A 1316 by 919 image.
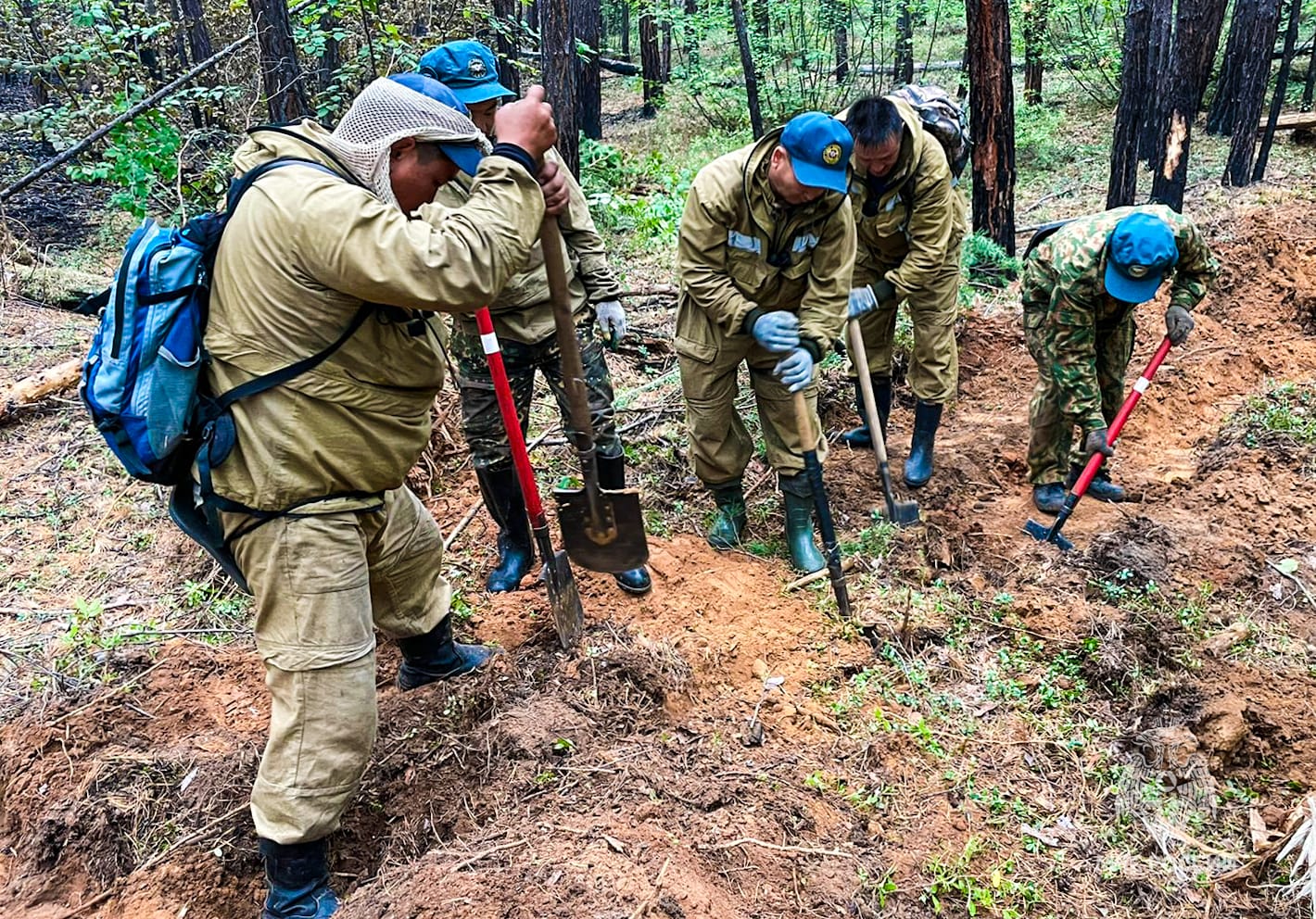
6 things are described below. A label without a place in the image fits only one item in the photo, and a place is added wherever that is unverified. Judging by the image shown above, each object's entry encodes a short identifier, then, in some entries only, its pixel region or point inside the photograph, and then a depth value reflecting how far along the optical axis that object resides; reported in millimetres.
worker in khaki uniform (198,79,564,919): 2182
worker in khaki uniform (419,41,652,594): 3713
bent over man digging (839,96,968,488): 4711
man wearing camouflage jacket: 4266
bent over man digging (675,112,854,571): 3727
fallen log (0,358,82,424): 5676
